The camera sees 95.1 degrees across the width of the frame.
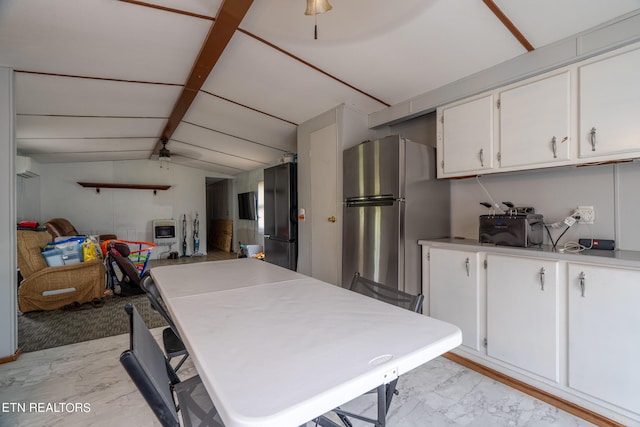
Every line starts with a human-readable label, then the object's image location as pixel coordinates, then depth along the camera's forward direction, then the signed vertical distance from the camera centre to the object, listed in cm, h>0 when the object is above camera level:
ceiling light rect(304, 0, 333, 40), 161 +115
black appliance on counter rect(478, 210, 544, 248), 226 -14
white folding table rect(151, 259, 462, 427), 72 -46
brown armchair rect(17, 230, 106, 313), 369 -85
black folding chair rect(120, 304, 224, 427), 81 -57
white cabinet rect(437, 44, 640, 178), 183 +67
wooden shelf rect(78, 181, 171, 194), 739 +73
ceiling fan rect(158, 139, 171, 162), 570 +118
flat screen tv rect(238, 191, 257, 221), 782 +21
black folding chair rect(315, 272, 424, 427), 121 -48
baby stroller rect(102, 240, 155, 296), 441 -92
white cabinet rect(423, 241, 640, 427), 173 -76
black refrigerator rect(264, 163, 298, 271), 443 -5
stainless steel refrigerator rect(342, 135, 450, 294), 271 +3
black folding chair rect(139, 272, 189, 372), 173 -59
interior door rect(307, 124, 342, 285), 351 +7
